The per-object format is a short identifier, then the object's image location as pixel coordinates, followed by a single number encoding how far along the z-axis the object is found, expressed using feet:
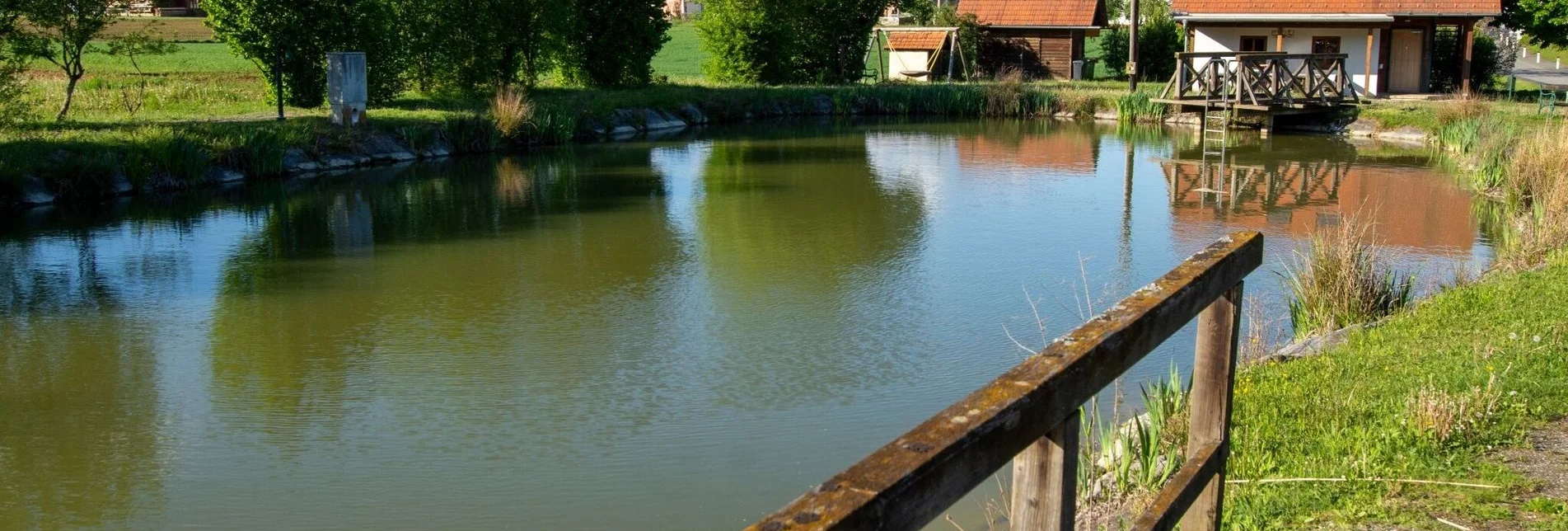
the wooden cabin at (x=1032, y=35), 120.98
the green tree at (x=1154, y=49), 116.06
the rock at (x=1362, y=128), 80.28
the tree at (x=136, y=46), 61.46
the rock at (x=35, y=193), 49.62
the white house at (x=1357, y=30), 91.40
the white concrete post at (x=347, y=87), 64.18
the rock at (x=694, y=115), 90.58
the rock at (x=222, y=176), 57.26
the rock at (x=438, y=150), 68.86
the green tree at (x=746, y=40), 103.35
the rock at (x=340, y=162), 63.16
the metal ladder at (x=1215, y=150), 57.47
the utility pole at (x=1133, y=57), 102.78
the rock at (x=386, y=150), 66.03
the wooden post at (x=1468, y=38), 90.81
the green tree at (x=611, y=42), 95.61
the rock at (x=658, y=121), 86.33
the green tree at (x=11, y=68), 54.85
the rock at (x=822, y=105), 100.07
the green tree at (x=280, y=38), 69.21
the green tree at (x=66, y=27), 57.72
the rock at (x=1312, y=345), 23.56
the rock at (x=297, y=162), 61.26
